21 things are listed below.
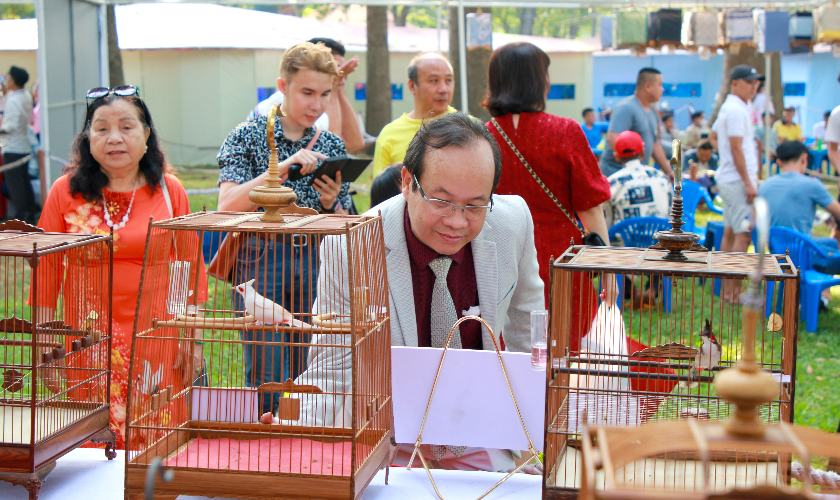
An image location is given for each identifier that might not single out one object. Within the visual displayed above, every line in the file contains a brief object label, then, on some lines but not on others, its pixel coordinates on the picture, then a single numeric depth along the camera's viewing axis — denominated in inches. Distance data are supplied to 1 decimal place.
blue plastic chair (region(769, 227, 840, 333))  274.7
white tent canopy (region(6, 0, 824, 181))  330.6
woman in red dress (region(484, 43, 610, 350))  159.9
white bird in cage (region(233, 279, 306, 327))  86.5
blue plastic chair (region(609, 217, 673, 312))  274.8
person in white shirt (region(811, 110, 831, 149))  639.1
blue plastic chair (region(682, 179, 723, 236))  310.3
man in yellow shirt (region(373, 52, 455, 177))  188.5
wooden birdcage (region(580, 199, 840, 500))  42.3
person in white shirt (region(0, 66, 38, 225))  396.5
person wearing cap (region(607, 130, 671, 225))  279.6
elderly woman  124.4
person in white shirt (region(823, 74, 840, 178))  319.6
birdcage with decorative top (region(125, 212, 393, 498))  76.9
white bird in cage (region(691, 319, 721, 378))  81.1
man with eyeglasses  94.3
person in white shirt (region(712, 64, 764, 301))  304.5
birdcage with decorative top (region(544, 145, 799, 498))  76.6
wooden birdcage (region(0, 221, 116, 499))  81.0
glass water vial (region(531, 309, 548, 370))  87.3
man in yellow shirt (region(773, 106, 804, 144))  609.0
